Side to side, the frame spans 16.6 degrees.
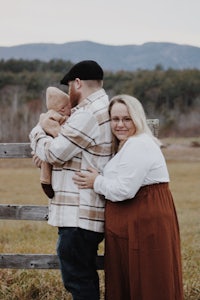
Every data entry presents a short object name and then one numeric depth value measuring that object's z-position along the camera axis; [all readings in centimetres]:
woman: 456
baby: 472
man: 457
